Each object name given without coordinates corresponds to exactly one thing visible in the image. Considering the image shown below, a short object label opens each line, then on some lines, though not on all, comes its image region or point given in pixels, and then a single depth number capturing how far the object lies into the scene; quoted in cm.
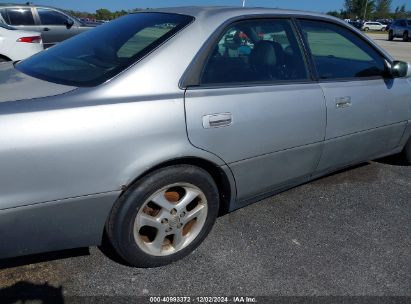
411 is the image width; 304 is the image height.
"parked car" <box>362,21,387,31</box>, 5514
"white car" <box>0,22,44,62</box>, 701
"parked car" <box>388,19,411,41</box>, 2914
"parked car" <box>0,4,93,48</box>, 962
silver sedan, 191
